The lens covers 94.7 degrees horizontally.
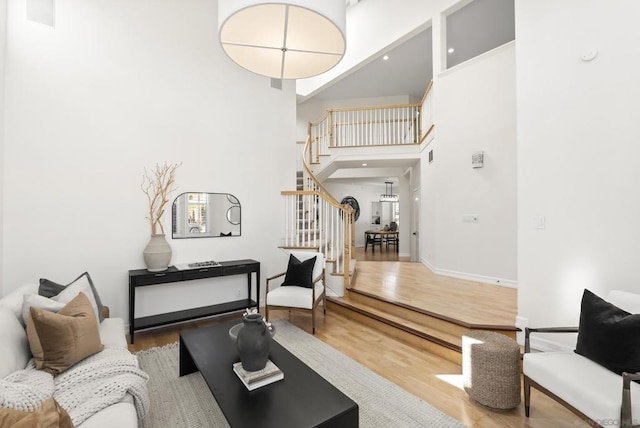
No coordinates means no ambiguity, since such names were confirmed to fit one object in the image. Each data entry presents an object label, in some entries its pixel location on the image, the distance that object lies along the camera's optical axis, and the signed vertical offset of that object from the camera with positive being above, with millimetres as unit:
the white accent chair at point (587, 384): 1538 -986
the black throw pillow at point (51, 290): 2555 -639
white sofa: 1526 -860
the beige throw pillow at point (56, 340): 1890 -805
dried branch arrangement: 3824 +382
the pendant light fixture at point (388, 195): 11930 +867
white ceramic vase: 3613 -454
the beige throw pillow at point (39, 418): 1028 -729
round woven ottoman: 2156 -1177
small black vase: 1914 -836
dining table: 10938 -812
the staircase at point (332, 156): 4727 +1589
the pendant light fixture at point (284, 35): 1935 +1352
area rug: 2109 -1453
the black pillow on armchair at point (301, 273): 4016 -787
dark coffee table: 1565 -1069
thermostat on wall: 4668 +901
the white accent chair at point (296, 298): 3703 -1039
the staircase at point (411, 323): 2953 -1262
